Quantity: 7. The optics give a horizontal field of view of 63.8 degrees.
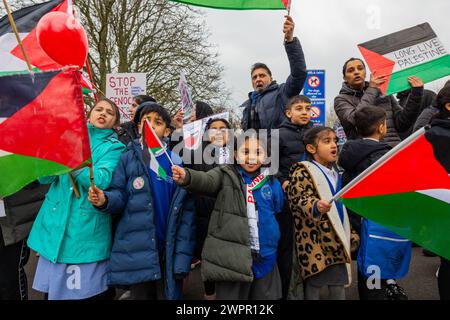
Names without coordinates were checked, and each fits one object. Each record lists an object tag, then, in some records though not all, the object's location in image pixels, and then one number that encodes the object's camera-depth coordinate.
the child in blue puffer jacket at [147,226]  2.39
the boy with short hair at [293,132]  3.06
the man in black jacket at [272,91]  3.06
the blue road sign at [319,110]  8.29
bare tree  14.41
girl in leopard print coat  2.54
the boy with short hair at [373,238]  2.56
